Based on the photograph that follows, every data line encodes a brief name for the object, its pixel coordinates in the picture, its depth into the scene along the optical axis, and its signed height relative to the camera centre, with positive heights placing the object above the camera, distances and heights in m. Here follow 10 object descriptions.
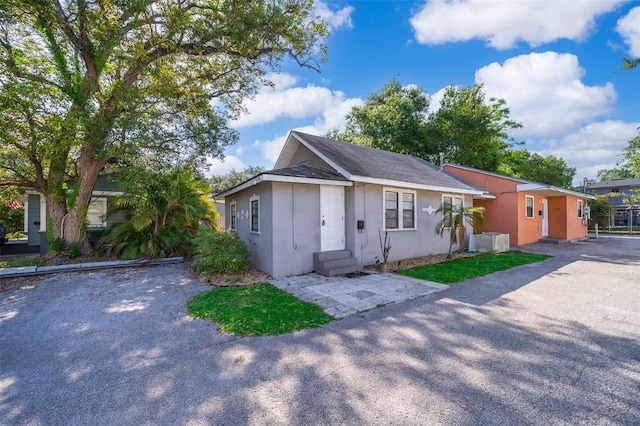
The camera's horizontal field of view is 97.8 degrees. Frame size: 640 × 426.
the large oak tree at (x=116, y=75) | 7.93 +4.77
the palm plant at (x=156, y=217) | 9.32 +0.00
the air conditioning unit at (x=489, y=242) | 11.44 -1.21
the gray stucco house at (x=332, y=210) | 7.42 +0.16
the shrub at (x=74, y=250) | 9.18 -1.07
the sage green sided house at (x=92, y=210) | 12.03 +0.34
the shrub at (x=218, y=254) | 7.45 -1.01
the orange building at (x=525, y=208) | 13.28 +0.28
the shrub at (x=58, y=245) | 9.21 -0.91
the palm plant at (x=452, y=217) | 9.98 -0.13
